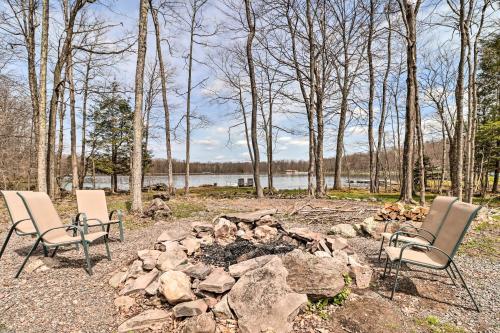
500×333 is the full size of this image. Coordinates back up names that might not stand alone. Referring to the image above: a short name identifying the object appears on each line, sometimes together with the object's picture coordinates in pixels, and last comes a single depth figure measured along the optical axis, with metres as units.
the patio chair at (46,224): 3.49
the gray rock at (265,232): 5.07
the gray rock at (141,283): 3.19
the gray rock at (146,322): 2.58
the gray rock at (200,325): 2.53
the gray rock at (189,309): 2.75
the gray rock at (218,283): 3.00
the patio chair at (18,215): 4.06
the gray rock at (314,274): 2.99
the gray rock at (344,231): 5.77
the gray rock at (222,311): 2.76
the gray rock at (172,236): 4.49
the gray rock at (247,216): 5.56
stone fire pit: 2.68
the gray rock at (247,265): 3.22
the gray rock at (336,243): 4.21
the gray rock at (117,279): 3.40
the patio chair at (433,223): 3.73
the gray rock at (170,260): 3.58
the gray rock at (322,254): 3.84
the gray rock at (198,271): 3.26
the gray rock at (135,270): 3.51
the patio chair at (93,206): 4.94
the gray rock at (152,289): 3.15
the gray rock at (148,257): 3.63
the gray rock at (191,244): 4.25
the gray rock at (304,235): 4.60
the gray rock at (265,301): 2.63
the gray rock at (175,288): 2.95
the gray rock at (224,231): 4.99
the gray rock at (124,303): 2.95
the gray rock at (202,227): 5.19
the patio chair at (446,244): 3.02
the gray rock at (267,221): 5.51
